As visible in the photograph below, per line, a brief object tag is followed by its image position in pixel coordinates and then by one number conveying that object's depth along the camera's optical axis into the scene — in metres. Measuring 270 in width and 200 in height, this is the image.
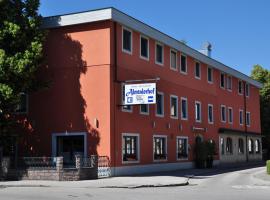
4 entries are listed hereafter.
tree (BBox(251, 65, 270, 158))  65.75
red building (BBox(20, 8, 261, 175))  29.09
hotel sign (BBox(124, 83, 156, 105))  28.31
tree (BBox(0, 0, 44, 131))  26.25
